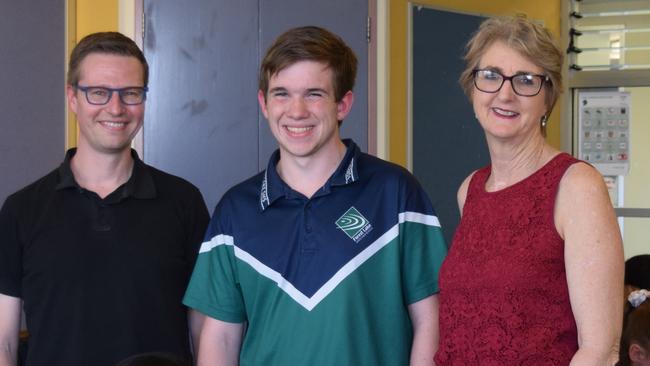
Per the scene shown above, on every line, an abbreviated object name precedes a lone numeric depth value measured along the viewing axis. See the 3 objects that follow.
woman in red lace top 2.01
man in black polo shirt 2.59
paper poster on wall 6.09
